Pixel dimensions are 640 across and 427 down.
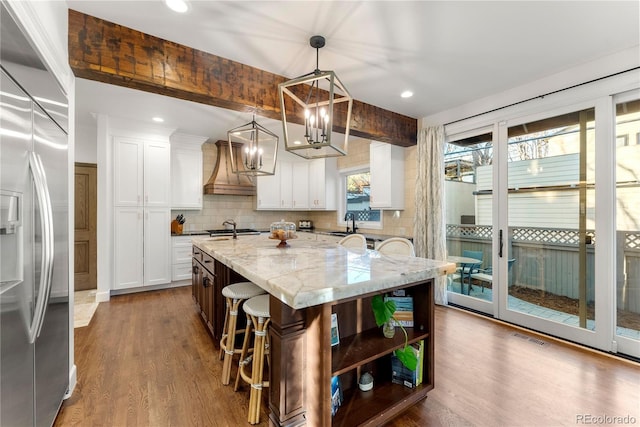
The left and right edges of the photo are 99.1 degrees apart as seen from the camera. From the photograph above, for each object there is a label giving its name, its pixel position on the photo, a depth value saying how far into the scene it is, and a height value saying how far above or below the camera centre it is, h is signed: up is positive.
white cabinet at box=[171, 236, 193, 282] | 4.54 -0.75
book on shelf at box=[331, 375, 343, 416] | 1.49 -1.01
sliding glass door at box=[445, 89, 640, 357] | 2.44 -0.08
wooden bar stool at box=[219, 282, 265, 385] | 2.00 -0.72
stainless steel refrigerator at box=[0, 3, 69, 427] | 1.08 -0.10
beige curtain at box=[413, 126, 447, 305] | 3.72 +0.16
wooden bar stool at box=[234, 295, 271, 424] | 1.64 -0.86
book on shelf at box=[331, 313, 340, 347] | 1.56 -0.68
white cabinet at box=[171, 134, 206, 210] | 4.78 +0.75
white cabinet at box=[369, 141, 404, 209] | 4.19 +0.57
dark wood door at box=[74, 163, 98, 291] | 4.53 -0.22
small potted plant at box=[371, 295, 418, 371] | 1.64 -0.64
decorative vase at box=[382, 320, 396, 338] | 1.70 -0.73
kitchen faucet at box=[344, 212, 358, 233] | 5.27 -0.08
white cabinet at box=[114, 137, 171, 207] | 4.09 +0.63
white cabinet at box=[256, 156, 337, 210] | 5.68 +0.57
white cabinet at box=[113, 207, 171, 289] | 4.08 -0.52
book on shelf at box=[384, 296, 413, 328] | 1.81 -0.65
